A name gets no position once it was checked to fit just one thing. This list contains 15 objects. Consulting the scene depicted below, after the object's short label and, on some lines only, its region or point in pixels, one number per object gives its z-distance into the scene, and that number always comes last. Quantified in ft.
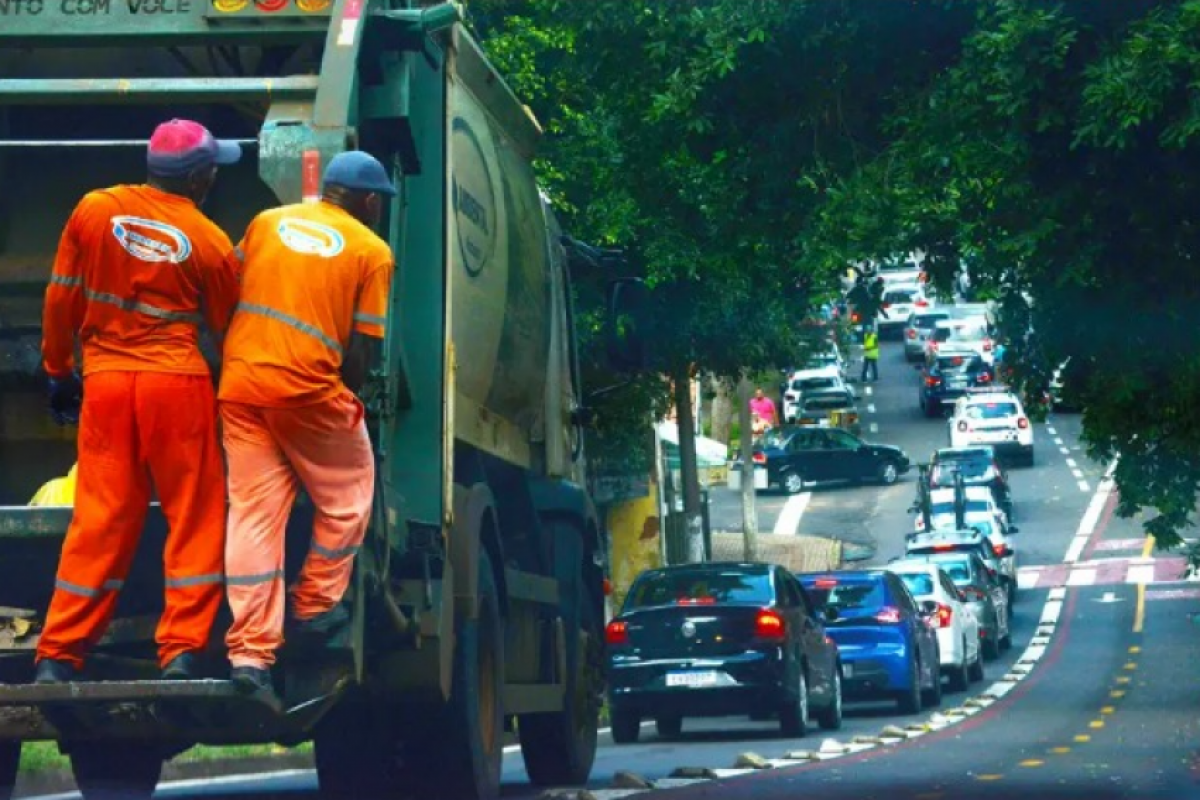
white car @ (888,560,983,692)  98.17
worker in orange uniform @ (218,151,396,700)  27.73
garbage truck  29.45
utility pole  151.84
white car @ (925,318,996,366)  242.66
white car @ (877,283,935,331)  290.56
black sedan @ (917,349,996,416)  232.12
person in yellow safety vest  255.29
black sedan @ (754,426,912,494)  198.59
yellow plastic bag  30.37
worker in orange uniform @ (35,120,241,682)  27.68
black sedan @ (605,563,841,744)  70.08
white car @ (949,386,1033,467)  201.05
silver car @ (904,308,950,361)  273.95
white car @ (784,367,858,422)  236.43
